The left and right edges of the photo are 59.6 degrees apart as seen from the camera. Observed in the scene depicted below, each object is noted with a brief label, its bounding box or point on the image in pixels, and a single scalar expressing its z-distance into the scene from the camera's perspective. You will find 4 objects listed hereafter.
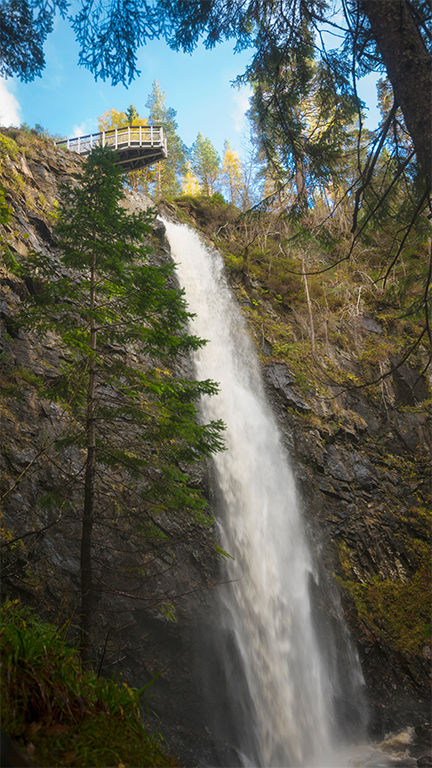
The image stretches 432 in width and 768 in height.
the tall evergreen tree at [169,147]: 30.97
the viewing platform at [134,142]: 18.42
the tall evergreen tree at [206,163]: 28.64
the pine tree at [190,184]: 33.16
